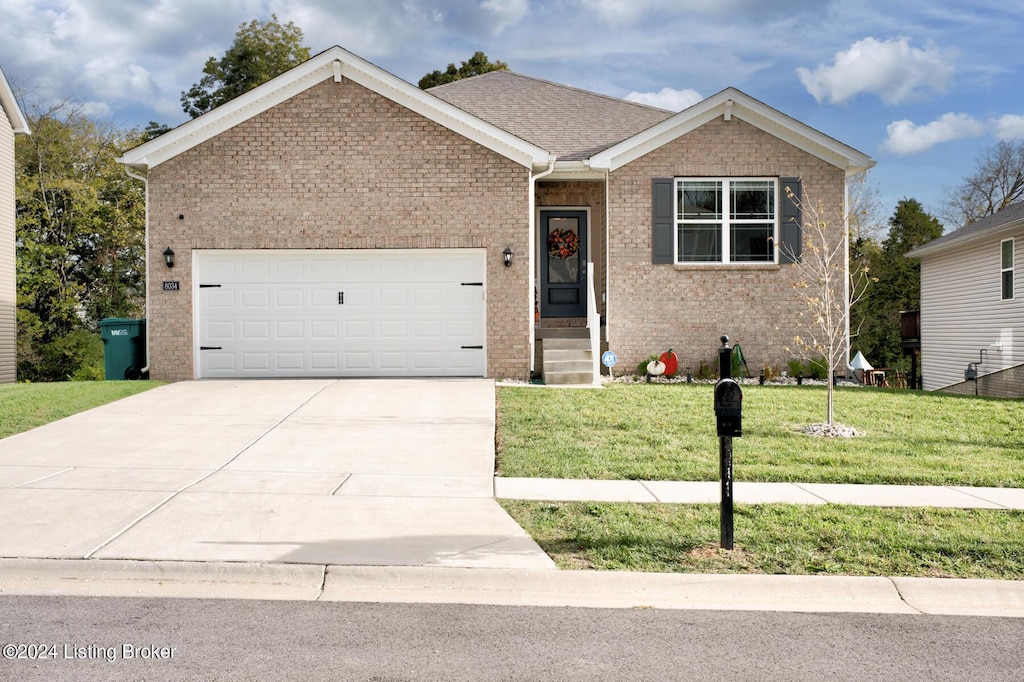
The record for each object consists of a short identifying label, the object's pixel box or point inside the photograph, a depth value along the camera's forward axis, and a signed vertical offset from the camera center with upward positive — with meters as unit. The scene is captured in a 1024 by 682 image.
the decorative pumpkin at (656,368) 15.82 -0.56
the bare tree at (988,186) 40.28 +7.34
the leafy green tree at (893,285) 33.12 +2.12
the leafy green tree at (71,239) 28.98 +3.79
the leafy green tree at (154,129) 33.87 +8.81
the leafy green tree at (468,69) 35.03 +11.36
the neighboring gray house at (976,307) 20.55 +0.79
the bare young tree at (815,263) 15.94 +1.44
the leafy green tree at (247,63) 36.53 +12.24
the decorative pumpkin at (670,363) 15.86 -0.47
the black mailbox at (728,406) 5.52 -0.45
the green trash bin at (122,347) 15.27 -0.09
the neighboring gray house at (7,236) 19.92 +2.59
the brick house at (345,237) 14.71 +1.82
